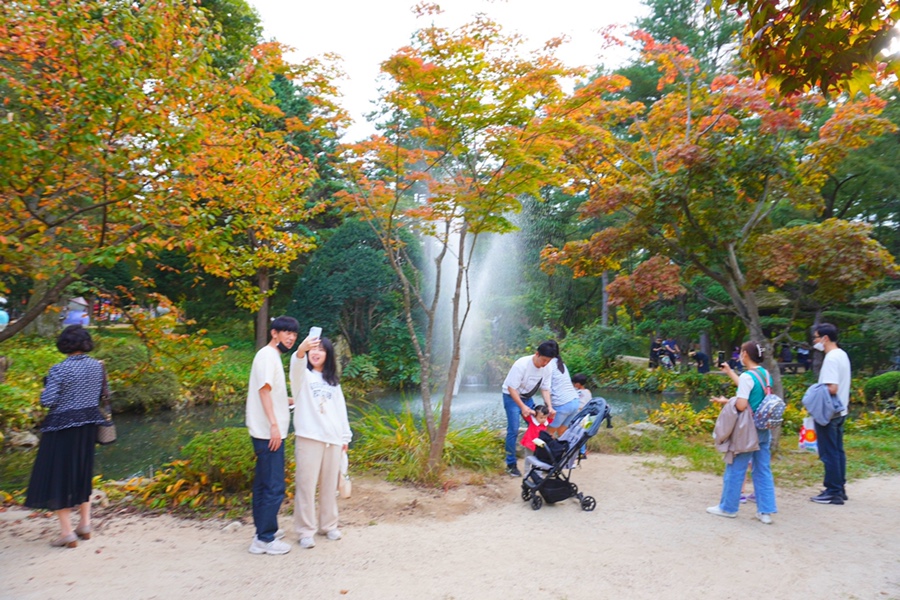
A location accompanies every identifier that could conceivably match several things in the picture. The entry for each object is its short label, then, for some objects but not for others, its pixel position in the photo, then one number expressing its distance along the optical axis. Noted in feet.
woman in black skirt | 14.35
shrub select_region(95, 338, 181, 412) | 45.37
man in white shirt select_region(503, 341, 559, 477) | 20.71
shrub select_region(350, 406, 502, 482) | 22.12
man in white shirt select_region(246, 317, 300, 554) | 14.11
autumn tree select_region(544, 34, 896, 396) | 24.66
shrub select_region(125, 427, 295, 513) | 18.21
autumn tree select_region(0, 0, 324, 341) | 16.96
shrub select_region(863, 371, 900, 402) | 41.70
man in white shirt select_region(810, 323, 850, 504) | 19.25
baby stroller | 18.44
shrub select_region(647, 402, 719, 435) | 31.48
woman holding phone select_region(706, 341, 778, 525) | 17.34
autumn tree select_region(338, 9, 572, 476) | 19.79
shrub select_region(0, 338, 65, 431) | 34.92
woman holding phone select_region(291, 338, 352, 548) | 14.97
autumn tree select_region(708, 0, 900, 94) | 10.41
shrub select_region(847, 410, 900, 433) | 33.35
